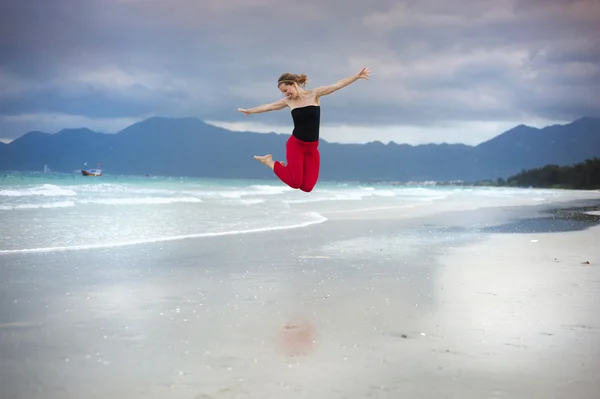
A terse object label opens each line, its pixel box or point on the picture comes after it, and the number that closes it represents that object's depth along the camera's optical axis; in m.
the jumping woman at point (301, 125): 7.30
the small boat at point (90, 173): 103.07
